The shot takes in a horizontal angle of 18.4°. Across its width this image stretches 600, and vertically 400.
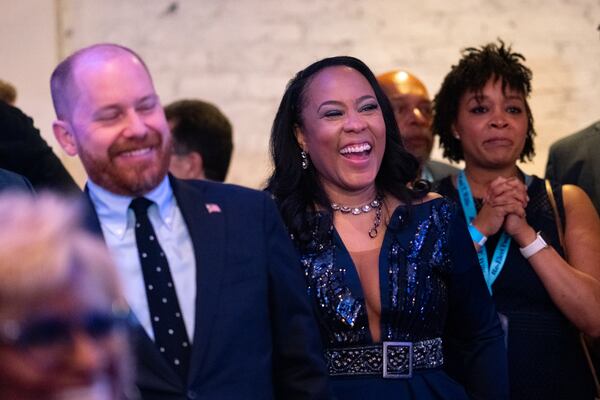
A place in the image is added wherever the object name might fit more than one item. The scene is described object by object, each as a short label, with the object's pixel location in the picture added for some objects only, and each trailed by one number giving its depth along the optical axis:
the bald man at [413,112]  7.80
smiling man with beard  3.77
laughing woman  4.95
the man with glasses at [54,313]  1.81
